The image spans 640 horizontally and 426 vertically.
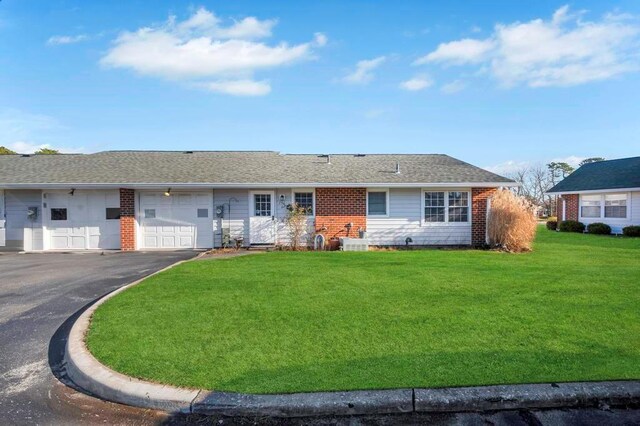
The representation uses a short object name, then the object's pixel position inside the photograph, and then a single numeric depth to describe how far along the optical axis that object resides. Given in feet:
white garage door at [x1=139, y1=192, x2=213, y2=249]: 49.60
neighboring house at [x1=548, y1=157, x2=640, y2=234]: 68.39
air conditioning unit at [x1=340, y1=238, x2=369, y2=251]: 46.62
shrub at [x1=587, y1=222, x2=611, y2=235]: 69.77
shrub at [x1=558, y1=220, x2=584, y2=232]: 75.82
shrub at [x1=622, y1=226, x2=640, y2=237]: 63.77
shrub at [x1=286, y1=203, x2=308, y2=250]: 48.08
